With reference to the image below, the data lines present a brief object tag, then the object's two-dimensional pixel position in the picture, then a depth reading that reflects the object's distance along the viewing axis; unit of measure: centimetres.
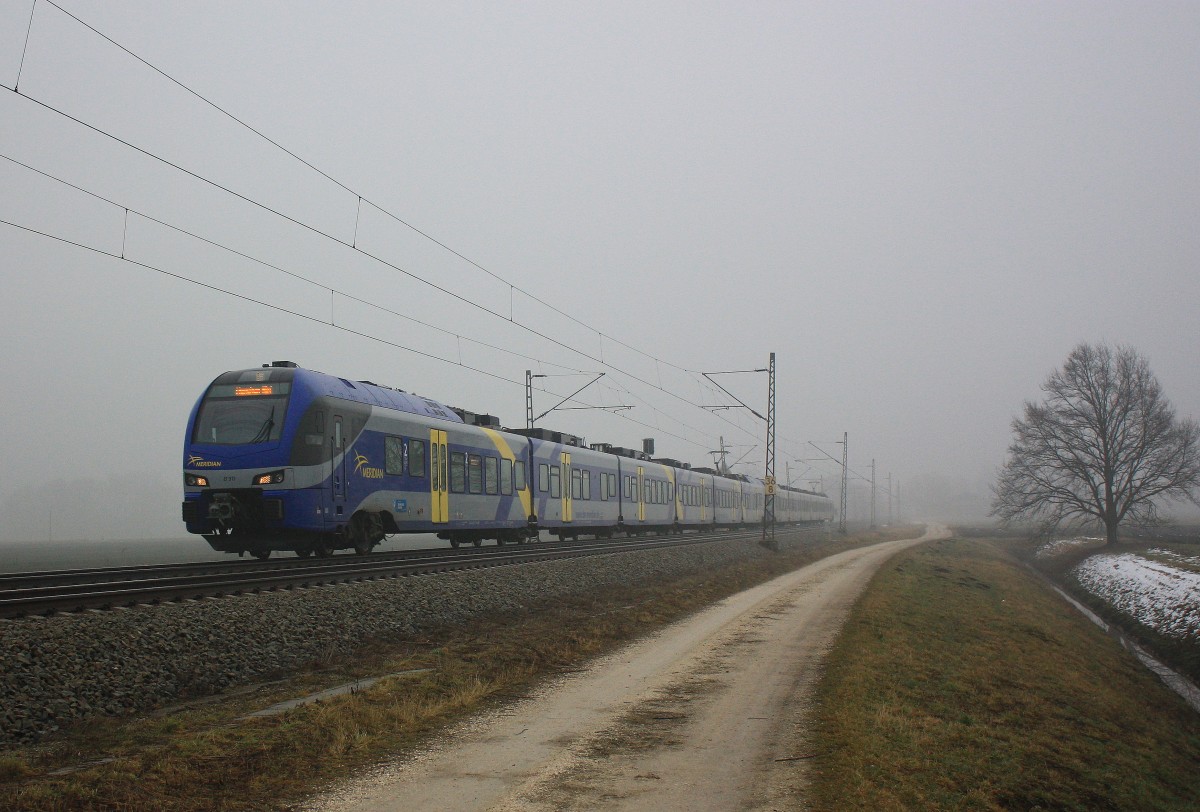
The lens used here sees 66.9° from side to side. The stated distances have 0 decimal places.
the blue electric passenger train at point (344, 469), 1814
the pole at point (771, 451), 3950
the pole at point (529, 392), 4334
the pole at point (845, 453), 7200
